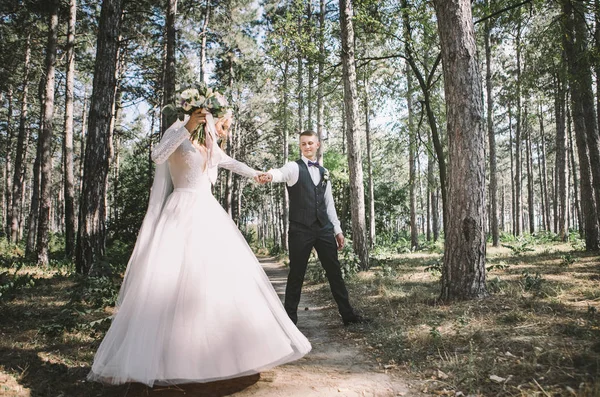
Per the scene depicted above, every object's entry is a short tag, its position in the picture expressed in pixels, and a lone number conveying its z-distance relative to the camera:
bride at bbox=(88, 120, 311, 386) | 2.90
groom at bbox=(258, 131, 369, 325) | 4.88
